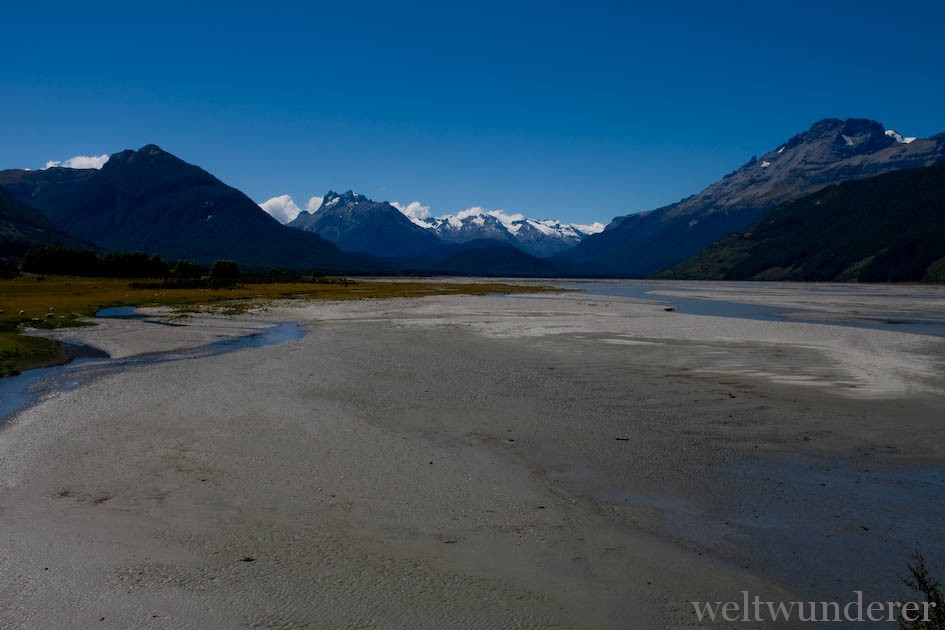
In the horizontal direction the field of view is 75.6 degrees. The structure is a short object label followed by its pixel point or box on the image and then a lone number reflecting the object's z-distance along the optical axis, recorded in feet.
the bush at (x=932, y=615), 21.36
